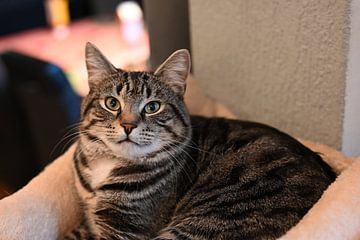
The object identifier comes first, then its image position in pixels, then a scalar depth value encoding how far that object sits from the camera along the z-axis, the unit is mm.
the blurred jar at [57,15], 3217
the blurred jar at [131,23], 2947
